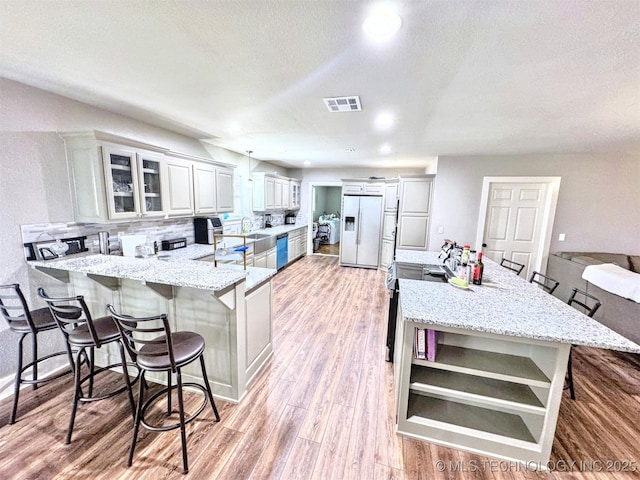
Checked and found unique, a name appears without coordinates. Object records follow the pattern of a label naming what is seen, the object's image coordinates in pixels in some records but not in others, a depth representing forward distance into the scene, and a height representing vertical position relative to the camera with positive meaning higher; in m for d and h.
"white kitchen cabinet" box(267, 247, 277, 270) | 5.05 -1.05
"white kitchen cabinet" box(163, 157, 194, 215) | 3.09 +0.18
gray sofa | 2.82 -0.96
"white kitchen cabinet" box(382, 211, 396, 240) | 5.82 -0.39
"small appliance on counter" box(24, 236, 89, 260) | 2.15 -0.43
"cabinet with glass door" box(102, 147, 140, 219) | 2.41 +0.17
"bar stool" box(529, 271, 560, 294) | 4.42 -1.20
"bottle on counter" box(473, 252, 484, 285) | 2.19 -0.52
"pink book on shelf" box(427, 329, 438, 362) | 1.72 -0.89
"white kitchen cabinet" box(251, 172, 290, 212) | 5.37 +0.26
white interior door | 4.32 -0.16
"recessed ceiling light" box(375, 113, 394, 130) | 2.62 +0.90
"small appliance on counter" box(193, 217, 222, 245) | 3.89 -0.40
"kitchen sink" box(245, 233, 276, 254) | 4.56 -0.69
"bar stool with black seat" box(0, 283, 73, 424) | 1.80 -0.91
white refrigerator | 5.92 -0.54
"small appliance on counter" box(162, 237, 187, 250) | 3.36 -0.55
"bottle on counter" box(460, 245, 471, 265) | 2.25 -0.40
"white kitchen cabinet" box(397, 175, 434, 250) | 5.11 -0.07
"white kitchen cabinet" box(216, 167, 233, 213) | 3.94 +0.20
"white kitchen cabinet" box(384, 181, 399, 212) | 5.79 +0.25
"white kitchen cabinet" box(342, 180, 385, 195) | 5.90 +0.42
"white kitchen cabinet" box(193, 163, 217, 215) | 3.51 +0.19
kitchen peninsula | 1.88 -0.80
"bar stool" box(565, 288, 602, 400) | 1.95 -1.37
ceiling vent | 2.20 +0.89
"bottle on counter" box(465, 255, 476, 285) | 2.17 -0.51
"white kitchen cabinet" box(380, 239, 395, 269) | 5.88 -1.03
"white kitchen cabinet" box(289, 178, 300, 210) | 6.57 +0.27
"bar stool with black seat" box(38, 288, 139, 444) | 1.65 -0.91
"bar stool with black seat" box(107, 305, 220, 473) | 1.49 -0.92
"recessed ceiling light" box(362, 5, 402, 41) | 1.18 +0.87
